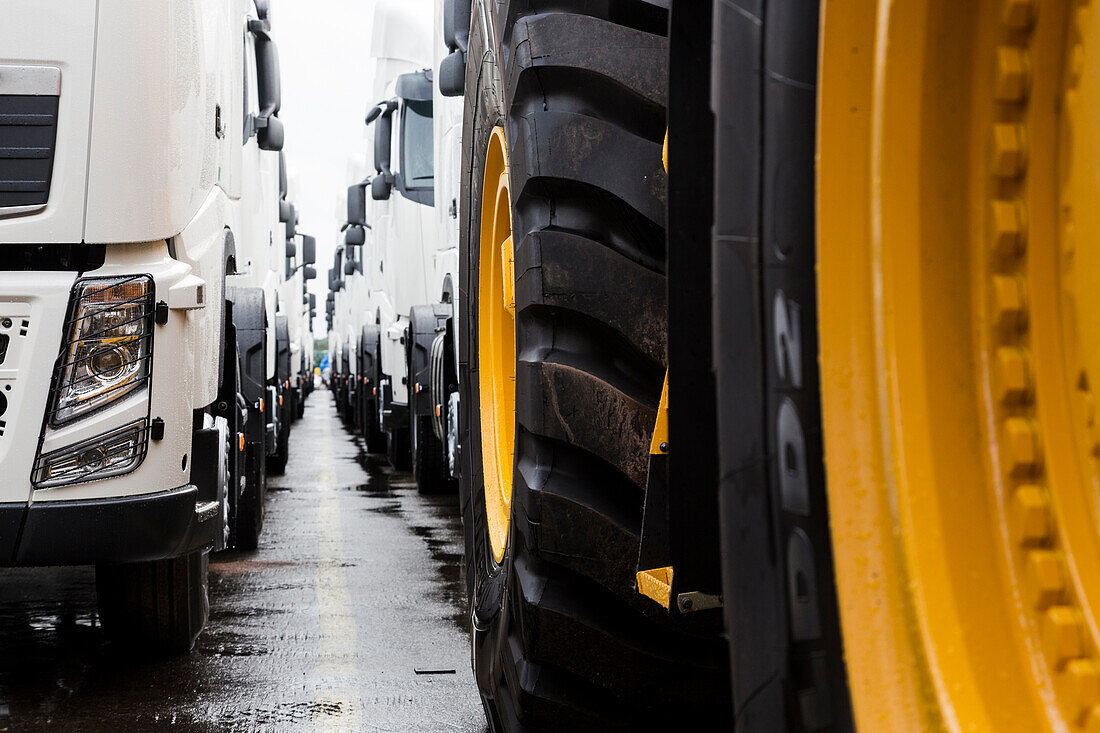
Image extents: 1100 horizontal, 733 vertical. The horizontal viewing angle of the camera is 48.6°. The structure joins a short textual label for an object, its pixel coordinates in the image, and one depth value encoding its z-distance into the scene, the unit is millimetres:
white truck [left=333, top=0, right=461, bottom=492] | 7887
